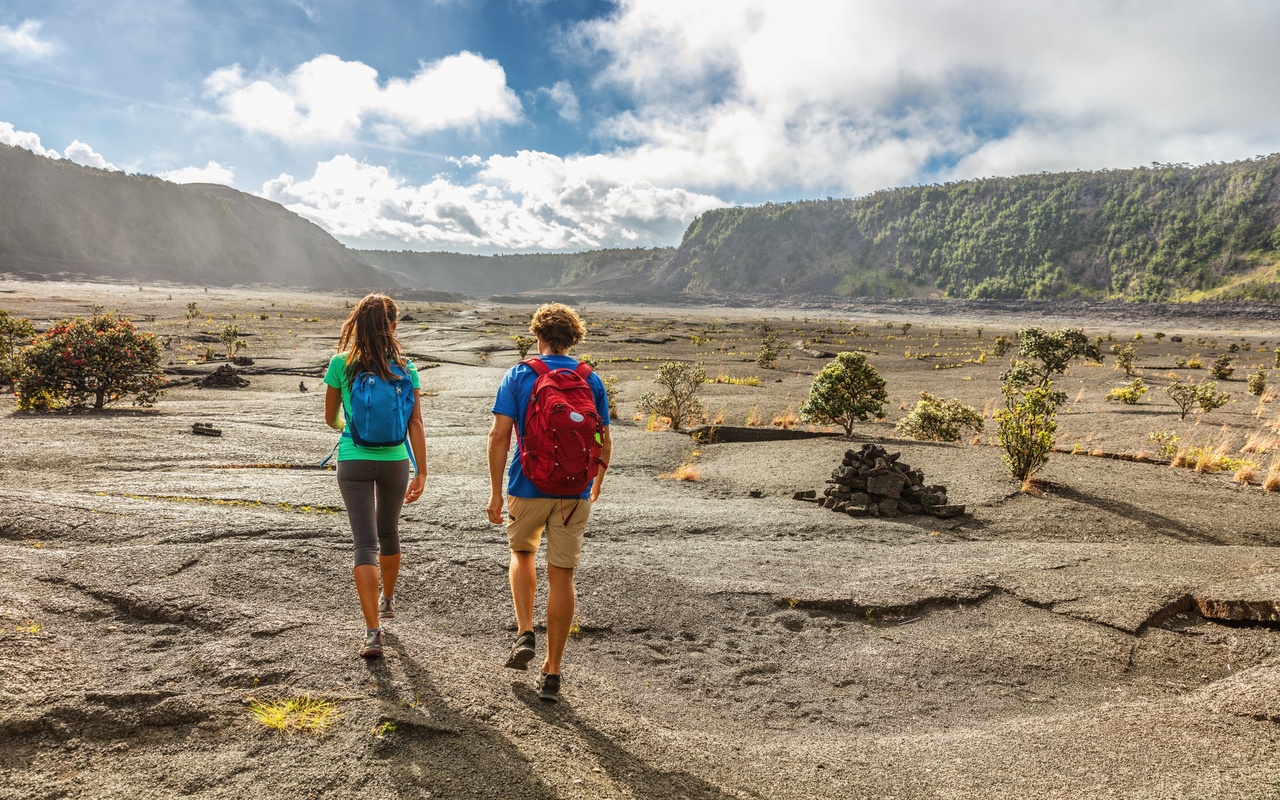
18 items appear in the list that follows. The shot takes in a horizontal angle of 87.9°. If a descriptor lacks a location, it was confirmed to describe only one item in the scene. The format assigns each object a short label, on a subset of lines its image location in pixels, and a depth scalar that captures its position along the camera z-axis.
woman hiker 4.23
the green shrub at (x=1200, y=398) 19.47
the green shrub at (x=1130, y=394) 22.77
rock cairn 9.59
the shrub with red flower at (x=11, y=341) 16.41
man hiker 3.94
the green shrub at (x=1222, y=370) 31.12
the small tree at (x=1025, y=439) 10.26
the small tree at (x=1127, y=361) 31.86
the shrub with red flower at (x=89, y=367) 14.51
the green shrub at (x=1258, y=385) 25.05
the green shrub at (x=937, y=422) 16.30
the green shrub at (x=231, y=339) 35.44
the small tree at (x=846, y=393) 15.81
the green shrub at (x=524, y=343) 36.40
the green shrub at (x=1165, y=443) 13.02
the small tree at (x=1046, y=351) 25.17
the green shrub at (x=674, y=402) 18.30
